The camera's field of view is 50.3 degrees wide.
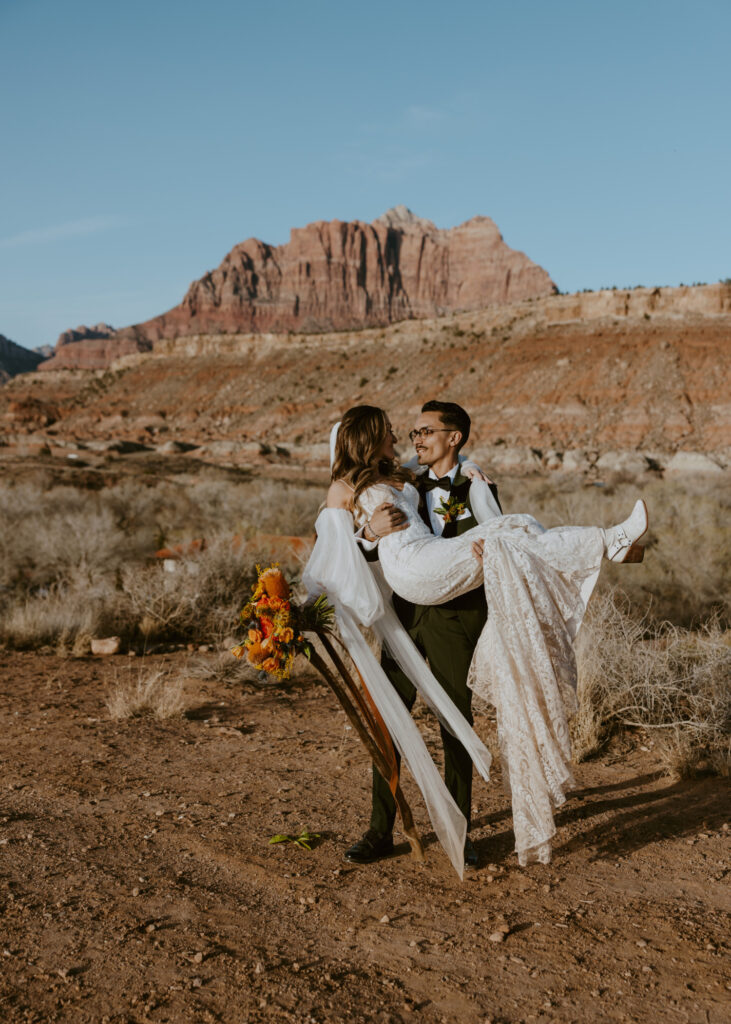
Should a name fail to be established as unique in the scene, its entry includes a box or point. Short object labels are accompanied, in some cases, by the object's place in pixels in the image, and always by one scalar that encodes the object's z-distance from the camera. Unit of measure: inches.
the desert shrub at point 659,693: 201.0
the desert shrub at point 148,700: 226.1
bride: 125.2
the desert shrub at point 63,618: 306.3
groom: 137.6
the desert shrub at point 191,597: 325.4
